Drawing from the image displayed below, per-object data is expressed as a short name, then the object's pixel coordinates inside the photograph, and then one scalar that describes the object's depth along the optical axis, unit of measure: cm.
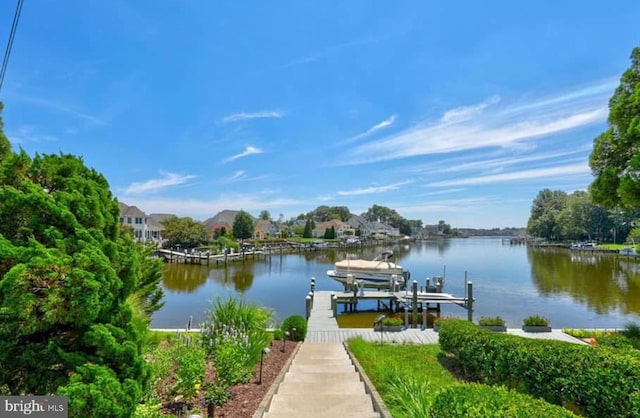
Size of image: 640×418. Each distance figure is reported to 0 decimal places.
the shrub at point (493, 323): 1188
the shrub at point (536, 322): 1229
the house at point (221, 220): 7578
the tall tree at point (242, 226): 6131
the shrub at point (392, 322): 1251
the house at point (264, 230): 7612
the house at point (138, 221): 5589
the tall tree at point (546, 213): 8100
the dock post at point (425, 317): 1407
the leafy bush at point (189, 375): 408
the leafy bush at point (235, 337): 479
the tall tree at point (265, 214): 10971
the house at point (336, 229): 9498
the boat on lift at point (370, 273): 2302
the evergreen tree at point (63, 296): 255
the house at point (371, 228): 10525
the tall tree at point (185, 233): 4966
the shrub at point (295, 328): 1003
